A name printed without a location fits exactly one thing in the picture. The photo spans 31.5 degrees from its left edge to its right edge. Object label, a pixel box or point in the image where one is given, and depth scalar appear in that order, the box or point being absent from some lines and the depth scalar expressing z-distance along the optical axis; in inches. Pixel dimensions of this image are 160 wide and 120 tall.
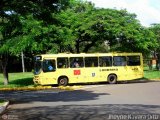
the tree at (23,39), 871.1
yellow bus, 877.3
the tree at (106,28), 1041.9
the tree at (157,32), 1622.3
